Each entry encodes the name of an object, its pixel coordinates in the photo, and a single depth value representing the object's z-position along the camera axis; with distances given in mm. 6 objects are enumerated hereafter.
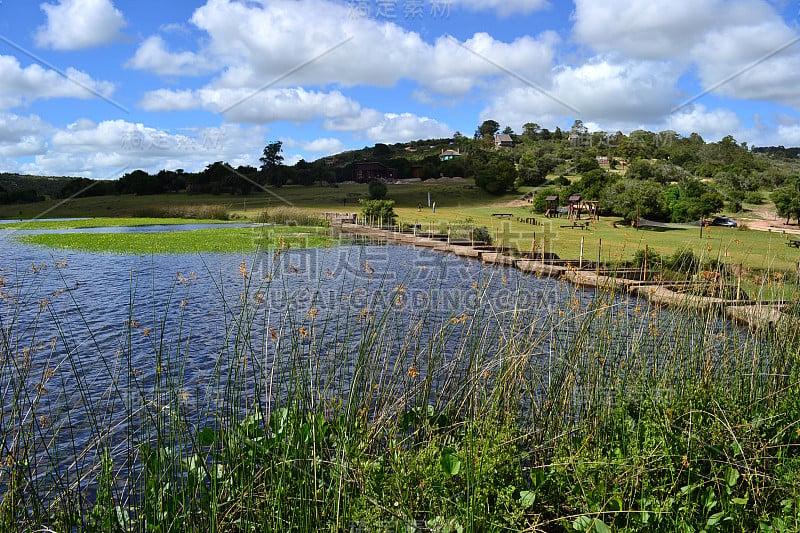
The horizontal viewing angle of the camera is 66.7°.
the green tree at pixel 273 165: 55156
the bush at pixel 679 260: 12798
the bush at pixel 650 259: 13005
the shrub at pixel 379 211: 27542
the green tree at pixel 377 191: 41562
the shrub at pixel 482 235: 20344
